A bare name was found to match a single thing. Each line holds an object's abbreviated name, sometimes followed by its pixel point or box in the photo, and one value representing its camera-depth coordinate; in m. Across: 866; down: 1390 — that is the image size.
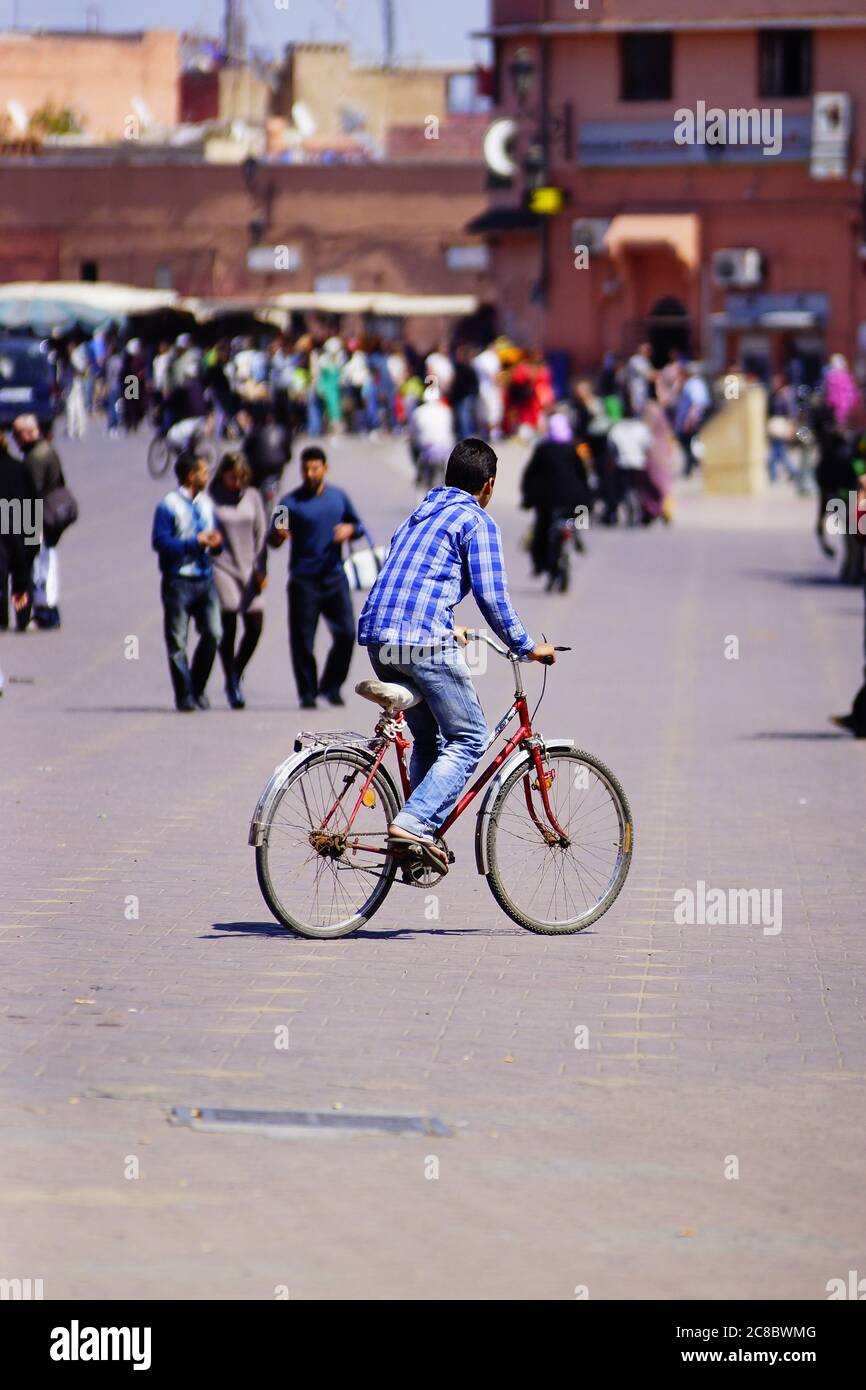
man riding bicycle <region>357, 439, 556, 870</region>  8.54
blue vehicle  43.84
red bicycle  8.54
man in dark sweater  15.44
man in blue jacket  15.33
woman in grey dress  15.67
